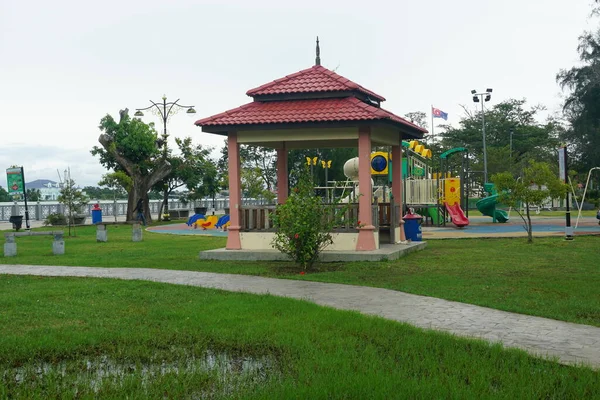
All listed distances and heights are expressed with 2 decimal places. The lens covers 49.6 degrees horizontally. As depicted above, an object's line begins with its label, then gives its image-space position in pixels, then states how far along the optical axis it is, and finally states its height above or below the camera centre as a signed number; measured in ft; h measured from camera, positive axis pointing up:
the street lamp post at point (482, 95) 150.39 +24.58
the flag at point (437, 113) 159.63 +21.88
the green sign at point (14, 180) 100.68 +5.55
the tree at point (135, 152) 124.98 +11.72
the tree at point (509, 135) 202.03 +21.48
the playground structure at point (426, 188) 92.84 +2.08
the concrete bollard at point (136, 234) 73.67 -2.54
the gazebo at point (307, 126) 47.03 +5.91
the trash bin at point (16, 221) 108.47 -0.93
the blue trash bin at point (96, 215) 129.80 -0.44
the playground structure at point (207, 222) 99.36 -2.01
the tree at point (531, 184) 59.98 +1.26
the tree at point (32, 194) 213.46 +7.03
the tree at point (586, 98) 130.31 +20.38
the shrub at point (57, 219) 117.50 -0.86
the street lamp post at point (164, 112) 115.75 +17.75
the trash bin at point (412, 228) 59.31 -2.32
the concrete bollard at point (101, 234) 72.74 -2.39
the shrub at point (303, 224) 40.42 -1.14
